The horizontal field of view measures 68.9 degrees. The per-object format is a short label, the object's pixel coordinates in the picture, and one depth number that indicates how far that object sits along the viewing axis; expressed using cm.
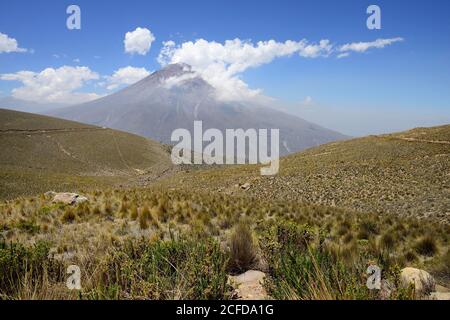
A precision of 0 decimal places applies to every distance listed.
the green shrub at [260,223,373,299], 379
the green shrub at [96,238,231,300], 423
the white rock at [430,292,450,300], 427
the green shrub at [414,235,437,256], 768
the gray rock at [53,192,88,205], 1369
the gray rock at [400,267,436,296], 456
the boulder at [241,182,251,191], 2957
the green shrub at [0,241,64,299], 458
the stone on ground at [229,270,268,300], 465
